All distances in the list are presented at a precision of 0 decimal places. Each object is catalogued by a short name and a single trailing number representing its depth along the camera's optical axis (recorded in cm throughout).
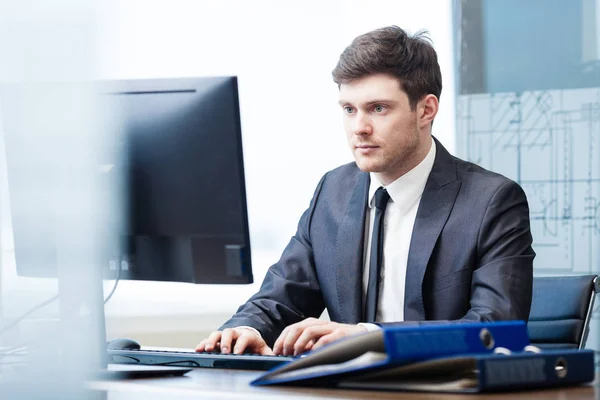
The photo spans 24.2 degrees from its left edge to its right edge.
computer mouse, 233
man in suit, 249
